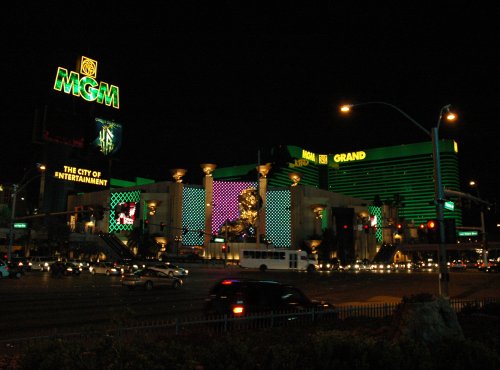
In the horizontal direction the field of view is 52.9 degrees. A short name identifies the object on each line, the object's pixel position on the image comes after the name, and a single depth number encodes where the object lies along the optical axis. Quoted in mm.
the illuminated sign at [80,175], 102188
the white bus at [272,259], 62719
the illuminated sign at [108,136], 110250
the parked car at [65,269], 44938
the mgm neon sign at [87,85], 103944
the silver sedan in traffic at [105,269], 51969
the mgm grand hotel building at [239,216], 93562
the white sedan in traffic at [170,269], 41947
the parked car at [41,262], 57375
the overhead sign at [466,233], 78419
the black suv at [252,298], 13711
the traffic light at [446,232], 18125
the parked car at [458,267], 76431
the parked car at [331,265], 76750
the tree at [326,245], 96625
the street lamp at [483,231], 32469
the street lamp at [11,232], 44566
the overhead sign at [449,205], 22153
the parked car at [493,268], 61872
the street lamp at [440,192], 18141
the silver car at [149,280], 32312
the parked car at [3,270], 41531
